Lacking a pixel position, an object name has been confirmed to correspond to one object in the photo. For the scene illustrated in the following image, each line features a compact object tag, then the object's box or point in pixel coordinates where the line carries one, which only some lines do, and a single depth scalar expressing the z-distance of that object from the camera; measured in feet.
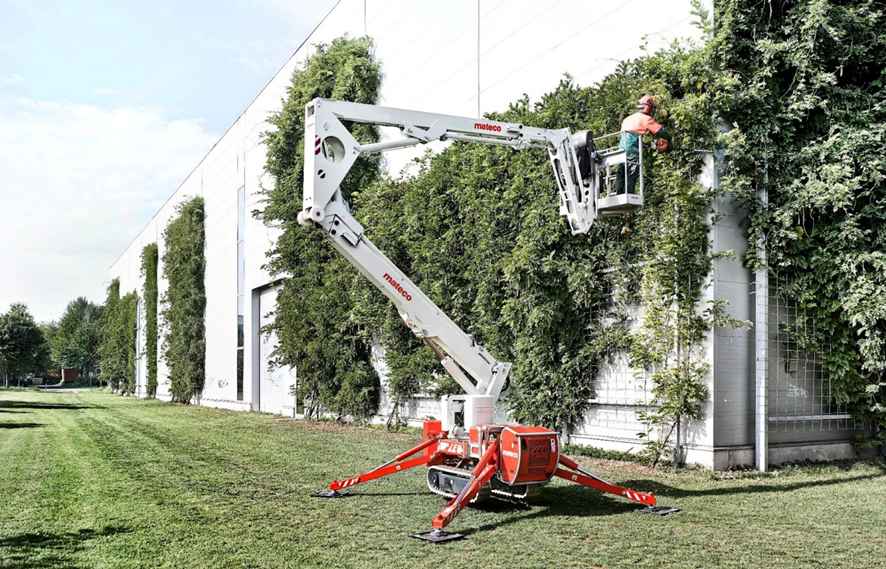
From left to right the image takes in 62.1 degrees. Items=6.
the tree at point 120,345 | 162.20
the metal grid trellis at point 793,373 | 32.53
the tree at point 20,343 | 169.27
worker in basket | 25.91
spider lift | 22.54
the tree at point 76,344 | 249.90
